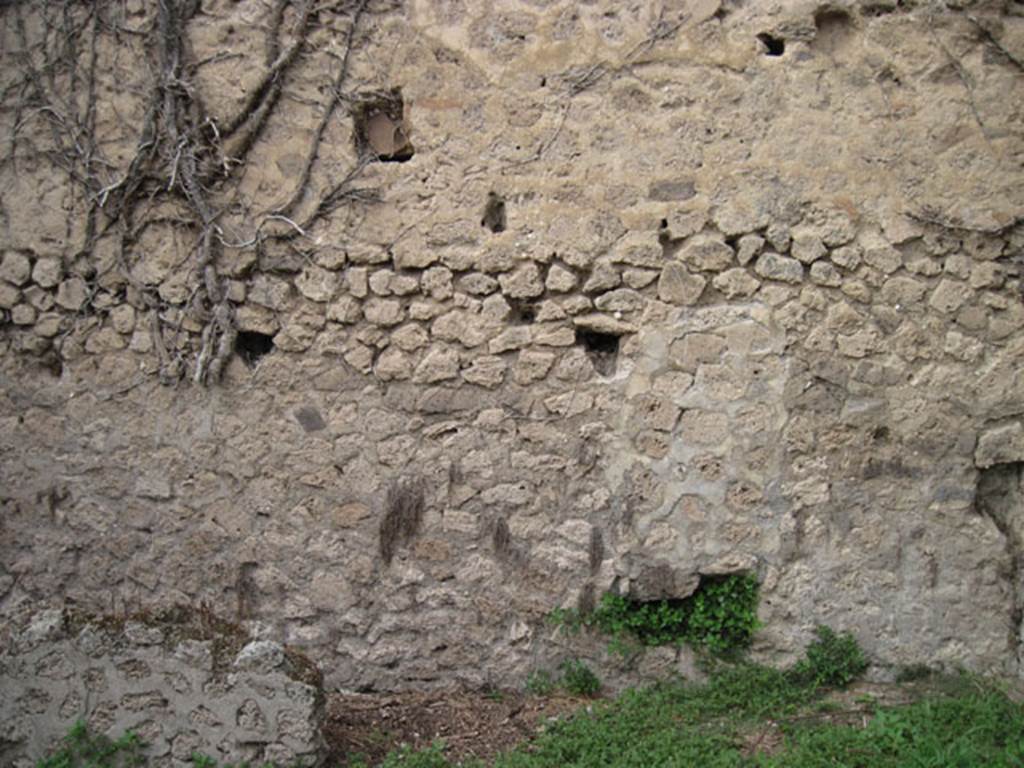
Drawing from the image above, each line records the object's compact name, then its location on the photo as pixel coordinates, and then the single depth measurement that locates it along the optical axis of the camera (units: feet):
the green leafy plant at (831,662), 14.98
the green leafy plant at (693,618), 15.23
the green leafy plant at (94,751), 12.82
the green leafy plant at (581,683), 15.26
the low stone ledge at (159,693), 12.92
